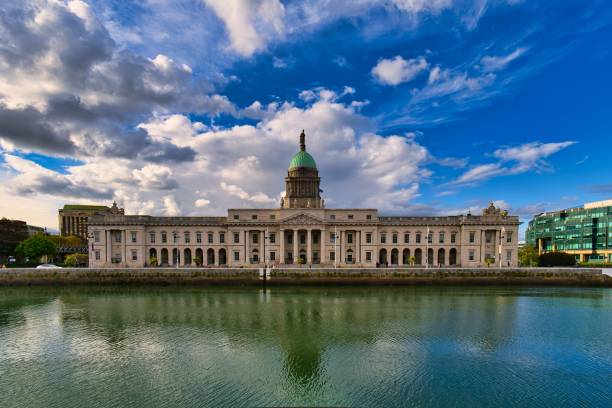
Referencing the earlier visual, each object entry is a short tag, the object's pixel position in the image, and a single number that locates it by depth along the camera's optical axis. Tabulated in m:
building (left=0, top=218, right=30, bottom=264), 76.50
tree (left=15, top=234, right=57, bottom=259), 68.19
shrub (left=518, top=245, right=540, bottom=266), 67.47
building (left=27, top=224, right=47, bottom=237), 138.10
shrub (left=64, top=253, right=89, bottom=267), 63.97
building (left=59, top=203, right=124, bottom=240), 154.88
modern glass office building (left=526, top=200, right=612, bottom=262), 88.50
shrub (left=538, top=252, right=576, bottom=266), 66.44
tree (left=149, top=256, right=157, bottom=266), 61.93
